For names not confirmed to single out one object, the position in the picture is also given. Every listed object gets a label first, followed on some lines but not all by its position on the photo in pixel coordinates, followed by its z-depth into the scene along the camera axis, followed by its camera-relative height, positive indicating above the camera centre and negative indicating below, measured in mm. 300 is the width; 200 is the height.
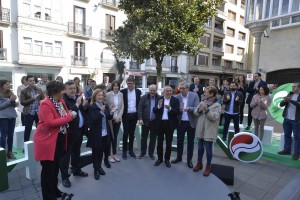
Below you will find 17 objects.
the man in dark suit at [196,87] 7921 -281
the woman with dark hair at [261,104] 5906 -624
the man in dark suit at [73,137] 3787 -1095
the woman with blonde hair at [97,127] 4188 -972
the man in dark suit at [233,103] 6133 -646
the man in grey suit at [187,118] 4918 -864
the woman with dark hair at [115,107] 5039 -692
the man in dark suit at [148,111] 5108 -758
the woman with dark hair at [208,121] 4410 -844
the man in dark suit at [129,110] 5262 -772
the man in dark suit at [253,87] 6848 -204
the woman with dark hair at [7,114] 4449 -827
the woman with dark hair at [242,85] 6734 -150
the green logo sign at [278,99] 6847 -548
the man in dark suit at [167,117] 4887 -859
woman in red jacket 3021 -840
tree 12109 +3023
